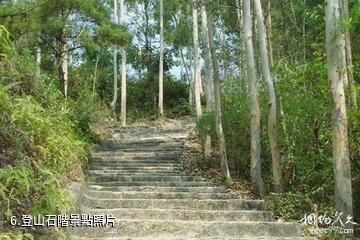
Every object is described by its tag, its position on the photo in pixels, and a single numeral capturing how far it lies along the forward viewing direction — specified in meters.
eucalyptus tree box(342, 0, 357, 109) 6.00
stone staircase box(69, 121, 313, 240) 5.11
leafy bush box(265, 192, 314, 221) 5.96
